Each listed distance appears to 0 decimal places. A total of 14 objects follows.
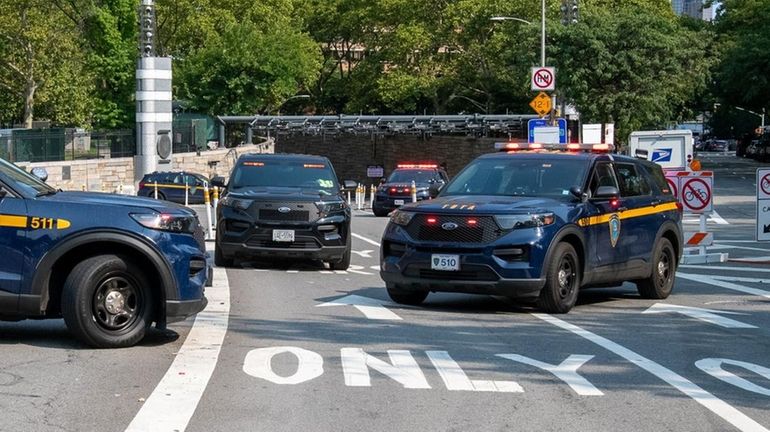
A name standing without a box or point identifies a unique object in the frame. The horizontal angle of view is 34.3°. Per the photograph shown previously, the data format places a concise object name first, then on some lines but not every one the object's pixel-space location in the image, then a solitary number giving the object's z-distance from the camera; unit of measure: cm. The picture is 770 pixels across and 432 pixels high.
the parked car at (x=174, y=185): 4212
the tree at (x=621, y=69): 5175
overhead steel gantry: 7119
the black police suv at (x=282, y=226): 1762
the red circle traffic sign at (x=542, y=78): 4100
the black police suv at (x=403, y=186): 3884
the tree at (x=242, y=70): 7162
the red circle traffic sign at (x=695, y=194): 2245
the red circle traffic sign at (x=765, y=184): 2052
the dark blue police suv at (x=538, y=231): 1266
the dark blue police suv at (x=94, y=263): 959
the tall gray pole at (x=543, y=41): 4689
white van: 2528
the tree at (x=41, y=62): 5397
